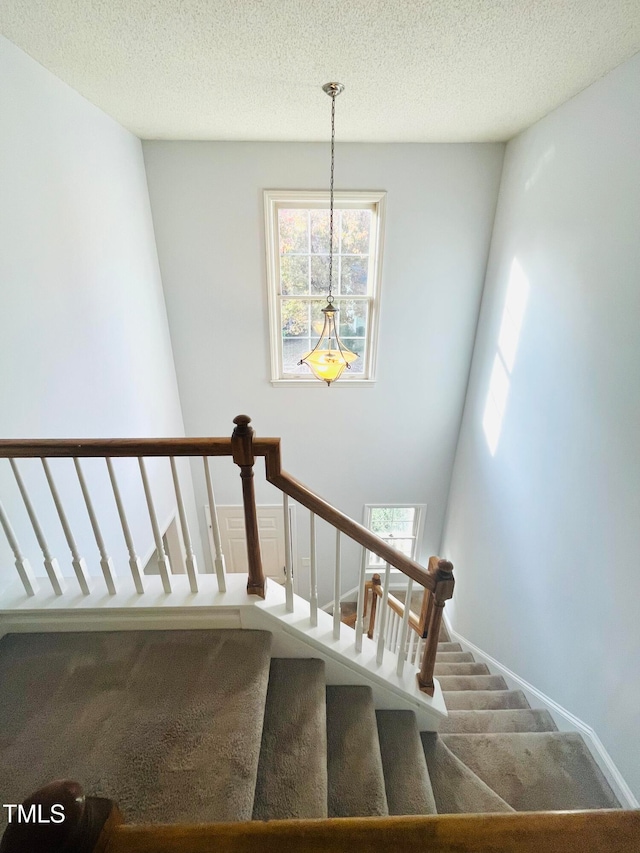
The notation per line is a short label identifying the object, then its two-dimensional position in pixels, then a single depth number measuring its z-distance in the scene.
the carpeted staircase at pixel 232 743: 1.16
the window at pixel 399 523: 4.57
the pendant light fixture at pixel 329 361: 2.60
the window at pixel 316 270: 3.36
